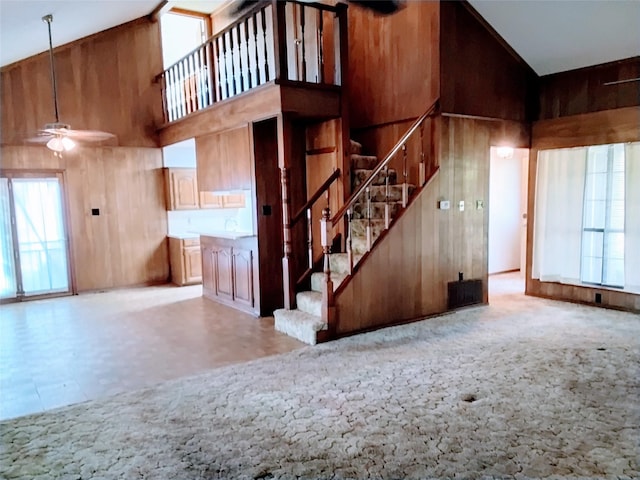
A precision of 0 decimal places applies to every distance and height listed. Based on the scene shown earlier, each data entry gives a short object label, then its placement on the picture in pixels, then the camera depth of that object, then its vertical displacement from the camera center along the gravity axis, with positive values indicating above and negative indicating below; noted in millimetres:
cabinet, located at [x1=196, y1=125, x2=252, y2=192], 5574 +542
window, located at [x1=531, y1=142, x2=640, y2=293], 5199 -312
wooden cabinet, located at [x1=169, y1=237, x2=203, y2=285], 7586 -981
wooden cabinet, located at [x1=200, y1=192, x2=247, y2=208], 8242 +17
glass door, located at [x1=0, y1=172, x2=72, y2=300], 6659 -450
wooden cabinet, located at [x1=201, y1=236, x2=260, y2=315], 5660 -942
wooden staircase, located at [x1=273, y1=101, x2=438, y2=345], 4473 -333
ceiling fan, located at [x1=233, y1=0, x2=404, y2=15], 1968 +850
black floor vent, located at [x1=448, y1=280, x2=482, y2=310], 5555 -1222
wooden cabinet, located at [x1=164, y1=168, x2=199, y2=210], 7887 +256
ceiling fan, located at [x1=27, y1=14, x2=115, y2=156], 5023 +859
